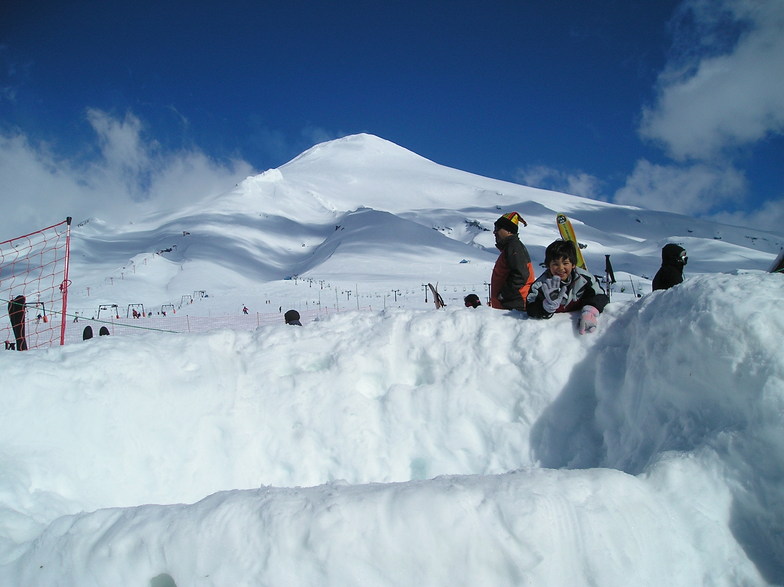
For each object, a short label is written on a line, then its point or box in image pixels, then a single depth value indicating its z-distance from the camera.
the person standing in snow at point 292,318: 6.56
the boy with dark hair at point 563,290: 3.46
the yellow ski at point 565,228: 6.57
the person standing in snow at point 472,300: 6.60
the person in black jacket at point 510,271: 4.23
